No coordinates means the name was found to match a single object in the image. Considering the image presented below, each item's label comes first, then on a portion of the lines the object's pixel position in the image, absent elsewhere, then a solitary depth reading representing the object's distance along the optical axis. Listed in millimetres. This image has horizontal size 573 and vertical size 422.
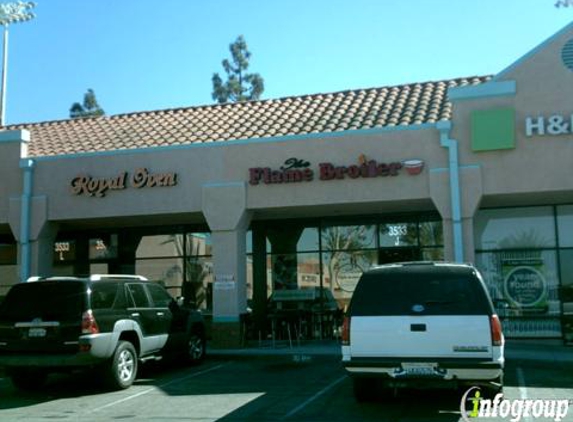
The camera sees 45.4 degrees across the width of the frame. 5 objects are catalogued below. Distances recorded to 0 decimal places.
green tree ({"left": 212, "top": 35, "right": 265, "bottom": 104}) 57812
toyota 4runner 10625
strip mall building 15211
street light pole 27186
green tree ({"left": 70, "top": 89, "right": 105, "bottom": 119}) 62500
